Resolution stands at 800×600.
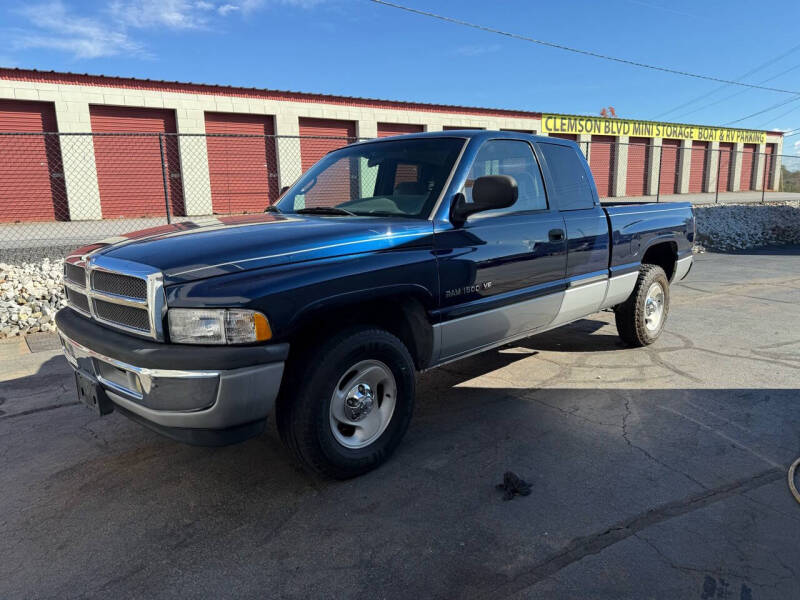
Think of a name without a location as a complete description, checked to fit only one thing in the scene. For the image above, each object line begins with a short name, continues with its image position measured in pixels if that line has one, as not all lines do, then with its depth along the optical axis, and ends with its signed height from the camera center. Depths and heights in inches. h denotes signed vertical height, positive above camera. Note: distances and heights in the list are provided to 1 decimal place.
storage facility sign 1125.7 +134.9
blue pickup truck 102.0 -20.9
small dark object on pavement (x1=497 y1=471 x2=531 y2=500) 116.9 -61.1
